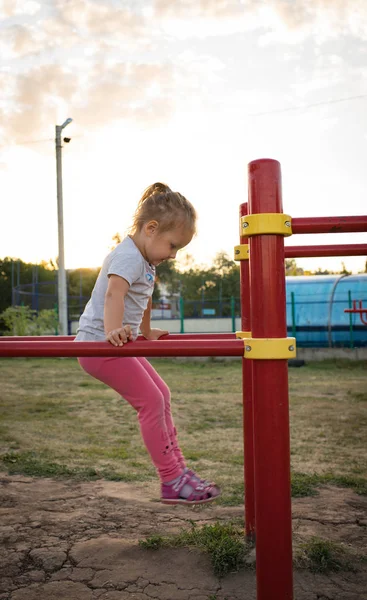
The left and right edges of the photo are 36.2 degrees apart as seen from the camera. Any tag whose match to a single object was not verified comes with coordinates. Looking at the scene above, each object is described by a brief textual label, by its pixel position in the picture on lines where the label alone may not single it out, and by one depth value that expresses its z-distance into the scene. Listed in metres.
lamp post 13.23
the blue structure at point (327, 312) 11.75
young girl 1.78
